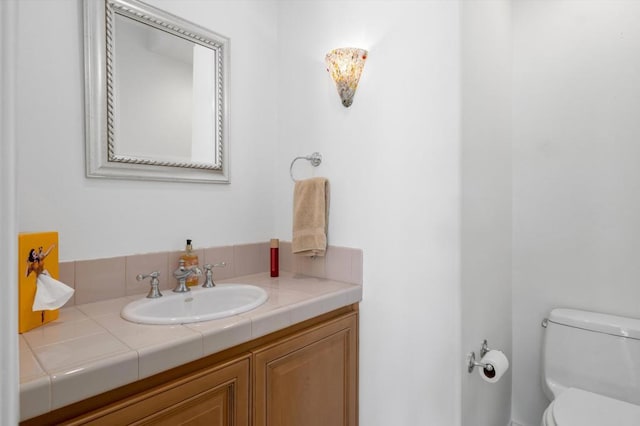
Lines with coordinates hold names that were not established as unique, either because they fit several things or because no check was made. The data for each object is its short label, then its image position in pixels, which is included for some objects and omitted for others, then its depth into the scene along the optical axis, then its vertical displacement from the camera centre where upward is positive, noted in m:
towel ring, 1.67 +0.26
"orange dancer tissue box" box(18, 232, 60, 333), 0.93 -0.16
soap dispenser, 1.44 -0.20
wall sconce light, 1.44 +0.61
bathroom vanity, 0.82 -0.47
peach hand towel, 1.57 -0.02
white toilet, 1.24 -0.65
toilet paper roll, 1.25 -0.55
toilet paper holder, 1.27 -0.56
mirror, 1.24 +0.47
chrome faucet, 1.38 -0.25
